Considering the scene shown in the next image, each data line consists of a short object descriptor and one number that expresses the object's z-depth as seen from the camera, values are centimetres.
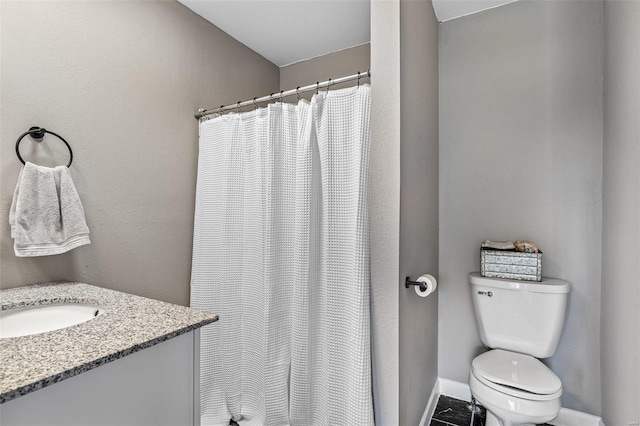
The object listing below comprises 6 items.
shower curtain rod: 135
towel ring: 119
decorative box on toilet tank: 167
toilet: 132
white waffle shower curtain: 132
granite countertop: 56
